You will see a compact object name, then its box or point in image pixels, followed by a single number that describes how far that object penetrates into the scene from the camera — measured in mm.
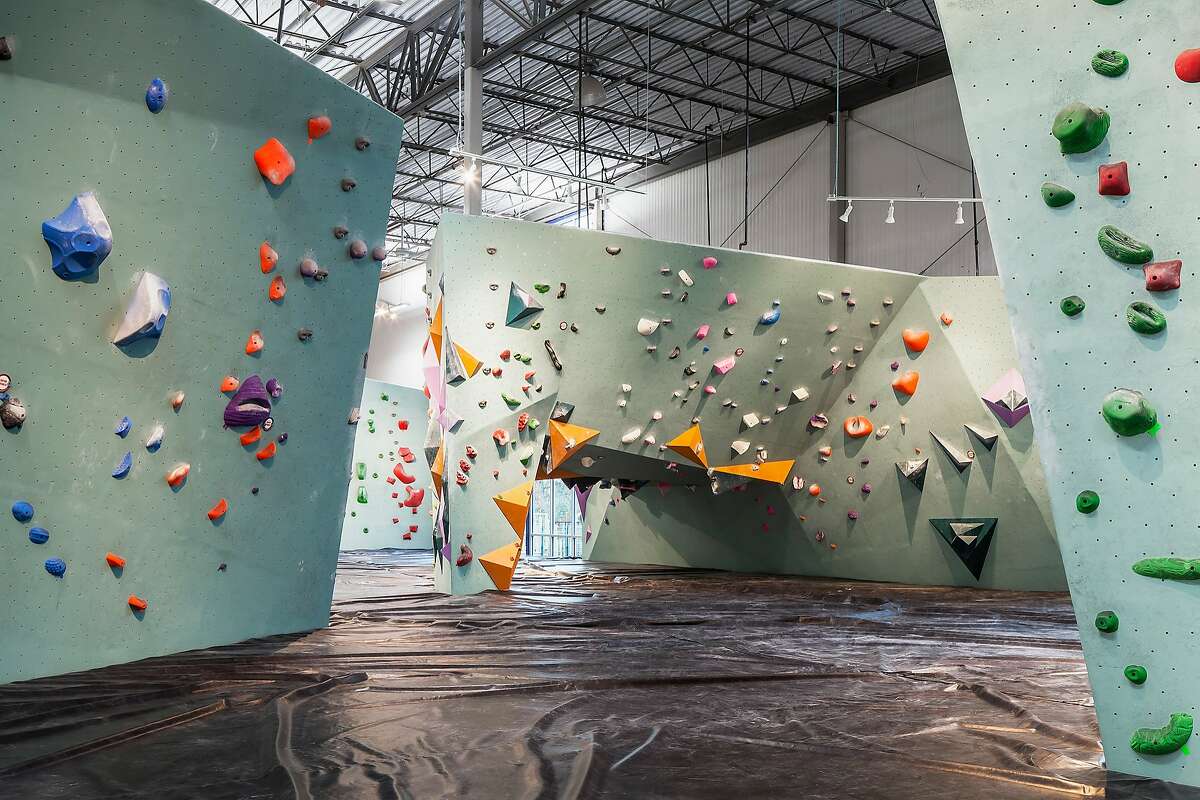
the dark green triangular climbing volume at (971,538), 8539
